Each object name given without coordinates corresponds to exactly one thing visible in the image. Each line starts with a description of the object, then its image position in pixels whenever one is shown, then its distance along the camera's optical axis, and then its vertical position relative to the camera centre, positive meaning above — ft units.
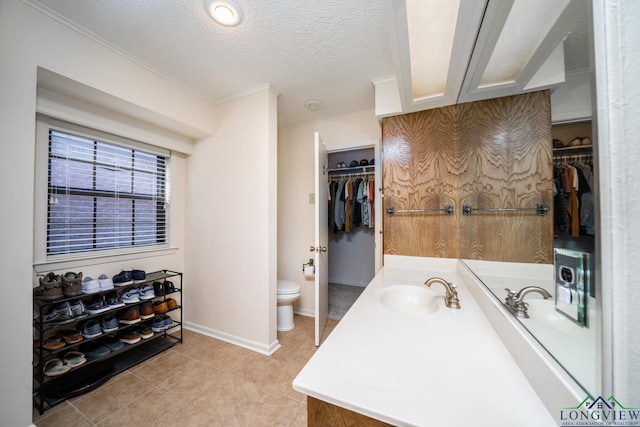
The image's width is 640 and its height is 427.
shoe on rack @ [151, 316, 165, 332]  6.02 -3.10
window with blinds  5.04 +0.55
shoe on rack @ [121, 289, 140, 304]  5.48 -2.10
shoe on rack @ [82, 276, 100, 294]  4.87 -1.61
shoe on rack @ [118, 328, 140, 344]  5.46 -3.13
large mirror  1.20 -0.16
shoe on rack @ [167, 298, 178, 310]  6.44 -2.69
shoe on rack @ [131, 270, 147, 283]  5.77 -1.64
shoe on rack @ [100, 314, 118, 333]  5.07 -2.59
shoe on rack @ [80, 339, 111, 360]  4.91 -3.17
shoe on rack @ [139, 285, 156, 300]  5.83 -2.12
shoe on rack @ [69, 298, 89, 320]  4.62 -2.05
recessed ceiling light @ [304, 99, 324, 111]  6.92 +3.72
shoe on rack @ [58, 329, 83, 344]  4.54 -2.60
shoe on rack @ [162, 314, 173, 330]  6.22 -3.12
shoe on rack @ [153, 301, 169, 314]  6.19 -2.69
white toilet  6.98 -2.97
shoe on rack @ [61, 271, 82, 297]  4.56 -1.47
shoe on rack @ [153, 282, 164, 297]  6.25 -2.16
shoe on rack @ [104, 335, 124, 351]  5.20 -3.18
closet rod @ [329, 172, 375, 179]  10.53 +2.09
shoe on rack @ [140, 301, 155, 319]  5.81 -2.60
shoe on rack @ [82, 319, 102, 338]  4.80 -2.59
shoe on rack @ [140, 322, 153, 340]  5.78 -3.17
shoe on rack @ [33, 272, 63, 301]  4.31 -1.50
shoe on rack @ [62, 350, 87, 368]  4.54 -3.10
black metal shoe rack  4.19 -3.57
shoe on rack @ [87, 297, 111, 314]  4.89 -2.11
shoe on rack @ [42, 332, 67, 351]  4.31 -2.61
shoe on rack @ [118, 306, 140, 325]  5.49 -2.61
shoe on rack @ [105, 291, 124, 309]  5.22 -2.11
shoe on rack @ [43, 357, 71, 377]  4.28 -3.11
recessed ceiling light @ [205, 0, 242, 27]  3.78 +3.76
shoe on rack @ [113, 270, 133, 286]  5.50 -1.65
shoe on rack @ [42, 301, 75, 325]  4.29 -2.04
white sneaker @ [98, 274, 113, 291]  5.10 -1.62
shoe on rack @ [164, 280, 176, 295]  6.39 -2.18
